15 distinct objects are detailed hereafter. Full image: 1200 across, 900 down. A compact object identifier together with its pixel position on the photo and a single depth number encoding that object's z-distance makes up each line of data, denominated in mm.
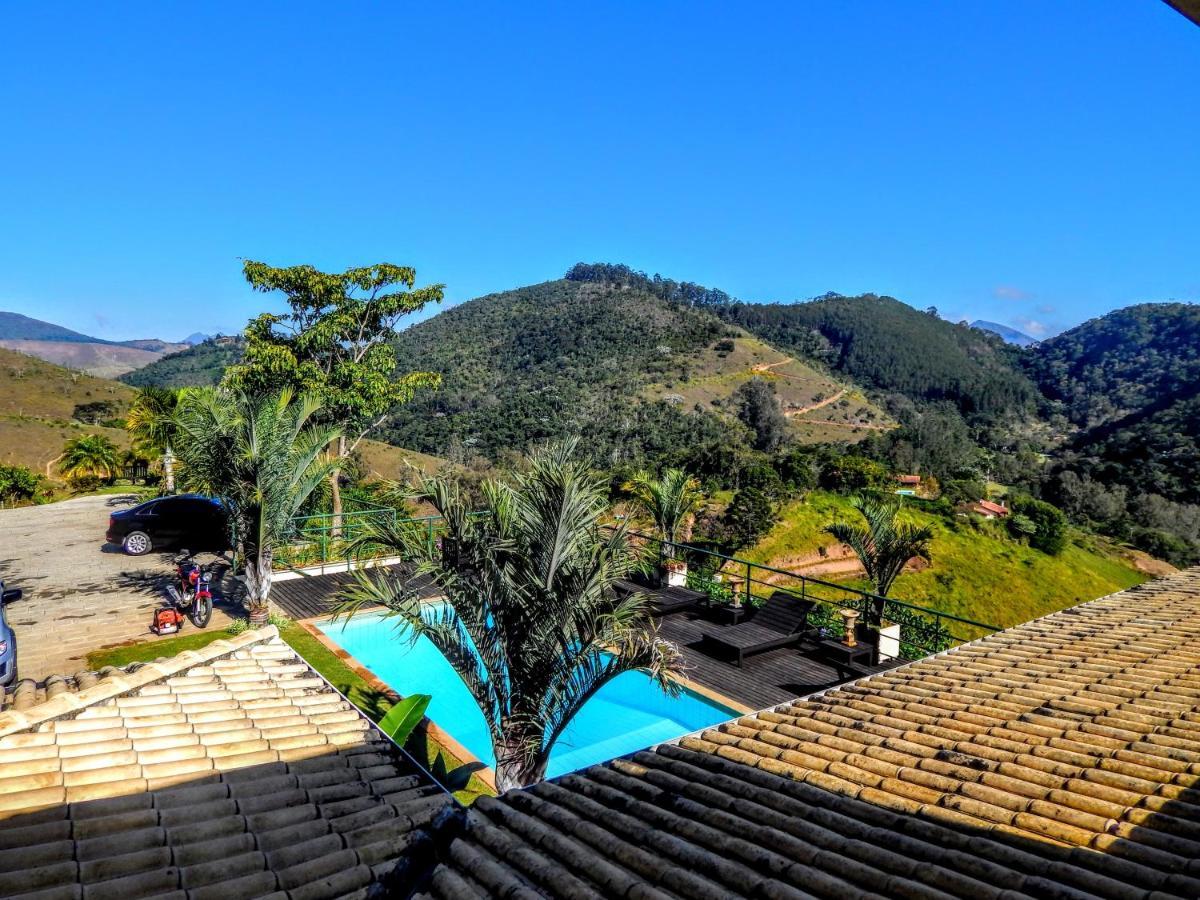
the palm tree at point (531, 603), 6266
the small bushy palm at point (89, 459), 28781
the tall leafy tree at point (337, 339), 17297
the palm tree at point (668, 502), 15539
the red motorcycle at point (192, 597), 11477
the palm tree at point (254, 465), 10617
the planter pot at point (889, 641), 10539
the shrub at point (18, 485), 25406
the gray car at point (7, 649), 7984
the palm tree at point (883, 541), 11695
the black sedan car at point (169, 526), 15938
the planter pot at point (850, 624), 10633
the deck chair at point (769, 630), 10750
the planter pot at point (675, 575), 14445
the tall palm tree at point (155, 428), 19062
